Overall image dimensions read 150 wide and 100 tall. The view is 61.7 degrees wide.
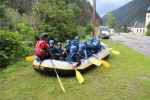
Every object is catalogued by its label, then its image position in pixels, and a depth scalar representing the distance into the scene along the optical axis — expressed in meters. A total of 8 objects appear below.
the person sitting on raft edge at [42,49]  4.90
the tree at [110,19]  51.45
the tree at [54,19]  8.41
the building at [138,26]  43.94
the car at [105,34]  16.70
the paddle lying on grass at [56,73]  3.99
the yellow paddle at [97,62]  5.14
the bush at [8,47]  5.70
